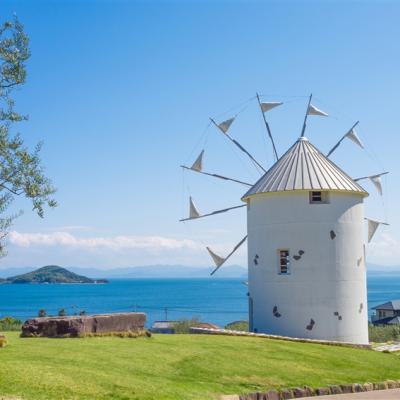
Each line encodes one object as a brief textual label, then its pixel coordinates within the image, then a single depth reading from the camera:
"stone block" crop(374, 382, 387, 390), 13.05
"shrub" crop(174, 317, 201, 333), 27.65
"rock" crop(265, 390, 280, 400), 11.15
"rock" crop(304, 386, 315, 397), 11.79
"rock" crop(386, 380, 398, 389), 13.39
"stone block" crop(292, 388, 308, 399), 11.57
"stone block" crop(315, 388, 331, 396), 11.91
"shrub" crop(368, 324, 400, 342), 31.20
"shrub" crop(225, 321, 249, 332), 36.71
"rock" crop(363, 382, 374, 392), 12.75
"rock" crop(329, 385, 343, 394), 12.17
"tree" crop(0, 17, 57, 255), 10.70
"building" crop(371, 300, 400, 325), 60.03
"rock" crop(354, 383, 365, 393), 12.55
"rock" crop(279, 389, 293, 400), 11.39
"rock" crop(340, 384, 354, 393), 12.37
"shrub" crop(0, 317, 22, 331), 24.82
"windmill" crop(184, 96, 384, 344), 20.56
